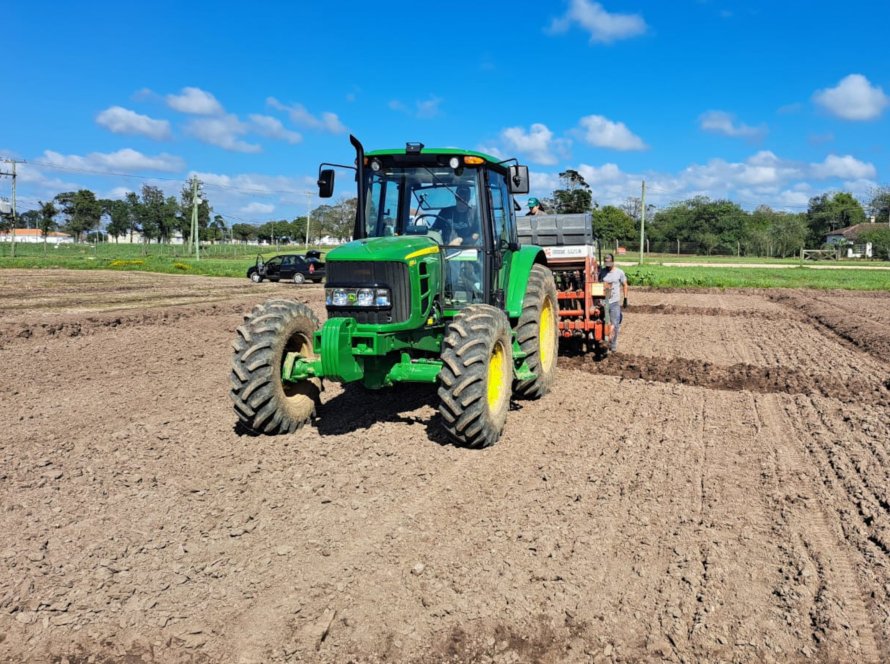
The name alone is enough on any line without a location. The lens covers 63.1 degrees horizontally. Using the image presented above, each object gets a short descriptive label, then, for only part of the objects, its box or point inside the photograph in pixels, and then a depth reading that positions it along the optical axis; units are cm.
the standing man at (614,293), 1198
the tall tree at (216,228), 9794
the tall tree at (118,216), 8912
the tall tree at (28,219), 11092
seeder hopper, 1106
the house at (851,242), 7546
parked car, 3240
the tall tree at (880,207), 10050
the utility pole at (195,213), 5422
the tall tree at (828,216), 9856
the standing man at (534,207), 1148
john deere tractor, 605
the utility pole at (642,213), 5013
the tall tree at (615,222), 7075
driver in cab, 712
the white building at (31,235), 10951
